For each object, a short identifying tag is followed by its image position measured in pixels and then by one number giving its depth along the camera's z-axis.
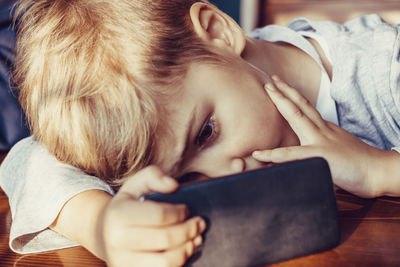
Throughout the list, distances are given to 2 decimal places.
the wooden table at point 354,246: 0.43
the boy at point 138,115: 0.54
